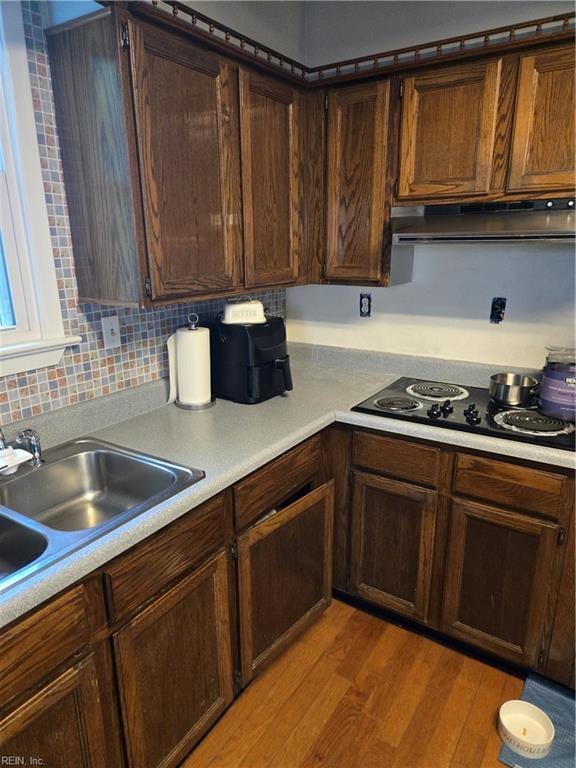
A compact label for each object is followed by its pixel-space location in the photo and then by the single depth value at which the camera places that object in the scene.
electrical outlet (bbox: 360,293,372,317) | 2.36
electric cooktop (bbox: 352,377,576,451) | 1.63
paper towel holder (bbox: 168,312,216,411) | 1.86
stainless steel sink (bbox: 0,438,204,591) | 1.20
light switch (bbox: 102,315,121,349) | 1.71
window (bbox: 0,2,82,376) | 1.36
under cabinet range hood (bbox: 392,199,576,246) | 1.57
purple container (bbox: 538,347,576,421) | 1.71
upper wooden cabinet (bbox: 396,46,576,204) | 1.57
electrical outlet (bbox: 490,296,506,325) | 2.04
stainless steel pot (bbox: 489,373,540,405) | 1.87
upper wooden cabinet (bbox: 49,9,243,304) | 1.34
